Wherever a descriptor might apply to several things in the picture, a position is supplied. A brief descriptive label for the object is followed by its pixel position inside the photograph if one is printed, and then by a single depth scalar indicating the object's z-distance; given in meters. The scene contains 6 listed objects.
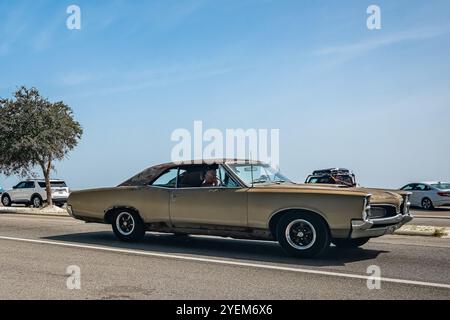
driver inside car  8.99
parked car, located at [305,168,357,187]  21.09
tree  23.77
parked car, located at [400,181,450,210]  23.72
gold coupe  7.69
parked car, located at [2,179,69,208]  27.83
